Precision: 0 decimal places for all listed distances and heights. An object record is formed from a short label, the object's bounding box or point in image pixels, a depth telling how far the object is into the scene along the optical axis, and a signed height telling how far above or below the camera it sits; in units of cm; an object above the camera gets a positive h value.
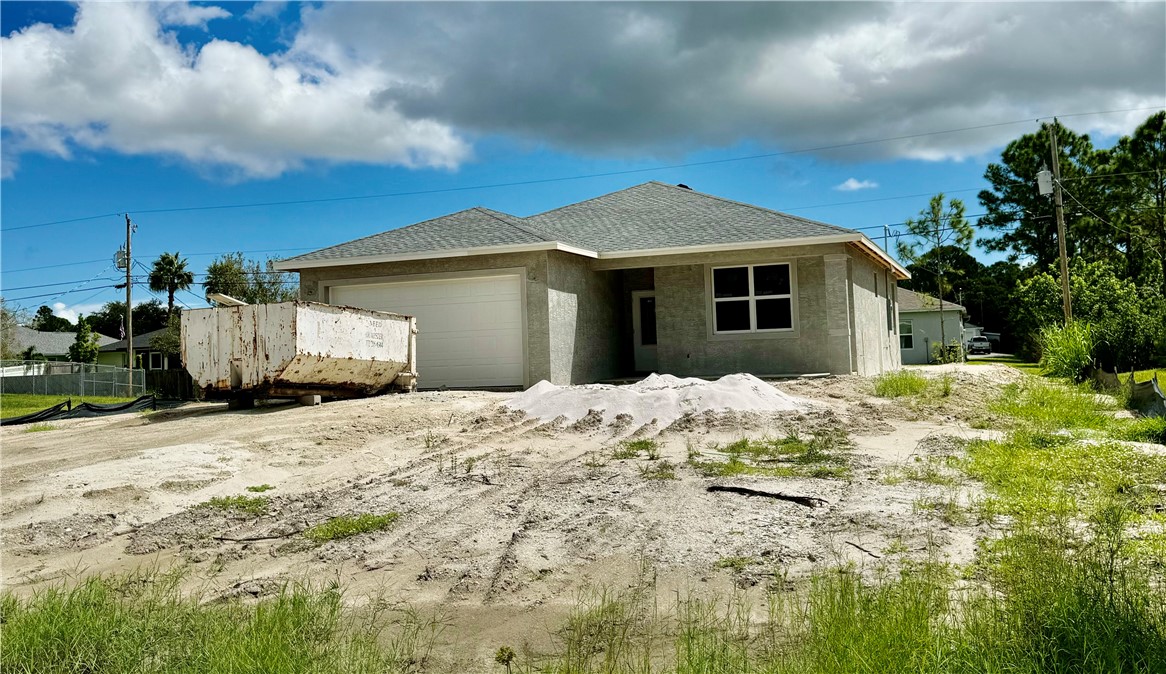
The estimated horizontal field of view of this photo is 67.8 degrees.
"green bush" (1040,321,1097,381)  1877 -19
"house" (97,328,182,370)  5074 +112
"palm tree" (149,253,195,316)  5219 +584
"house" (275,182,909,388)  1720 +140
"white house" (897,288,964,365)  3916 +111
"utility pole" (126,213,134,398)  3460 +317
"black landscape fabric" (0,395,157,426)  1616 -67
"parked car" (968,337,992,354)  5078 -3
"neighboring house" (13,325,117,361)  5642 +234
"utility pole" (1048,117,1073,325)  2536 +339
